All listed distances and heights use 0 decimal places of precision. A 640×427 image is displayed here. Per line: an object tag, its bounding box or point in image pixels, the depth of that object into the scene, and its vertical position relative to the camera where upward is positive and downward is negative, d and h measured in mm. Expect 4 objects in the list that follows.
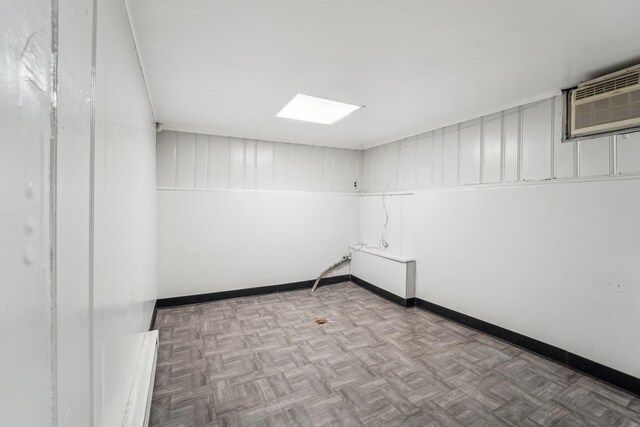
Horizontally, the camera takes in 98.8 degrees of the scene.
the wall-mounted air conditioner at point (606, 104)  1986 +848
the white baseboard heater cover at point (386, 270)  3814 -894
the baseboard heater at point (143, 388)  1334 -1022
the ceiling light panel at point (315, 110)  2809 +1138
